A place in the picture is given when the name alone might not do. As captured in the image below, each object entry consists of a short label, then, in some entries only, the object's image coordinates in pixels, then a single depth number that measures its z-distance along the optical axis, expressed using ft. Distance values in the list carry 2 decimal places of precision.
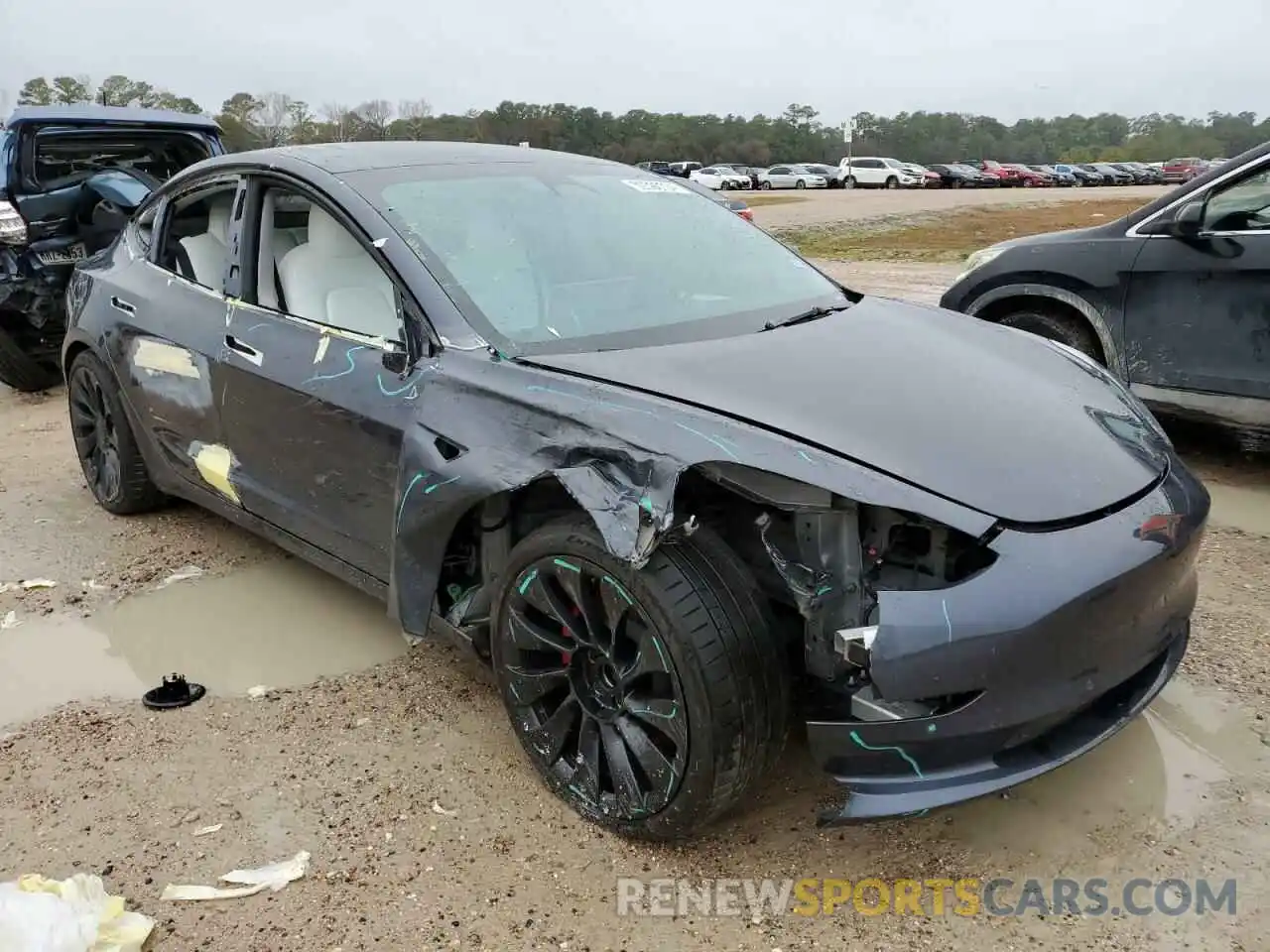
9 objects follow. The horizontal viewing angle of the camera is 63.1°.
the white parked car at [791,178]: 174.29
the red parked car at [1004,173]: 182.91
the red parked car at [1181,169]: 172.24
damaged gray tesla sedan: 7.03
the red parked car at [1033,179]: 183.93
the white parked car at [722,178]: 164.18
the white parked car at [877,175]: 165.78
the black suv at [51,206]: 22.43
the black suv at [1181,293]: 15.62
